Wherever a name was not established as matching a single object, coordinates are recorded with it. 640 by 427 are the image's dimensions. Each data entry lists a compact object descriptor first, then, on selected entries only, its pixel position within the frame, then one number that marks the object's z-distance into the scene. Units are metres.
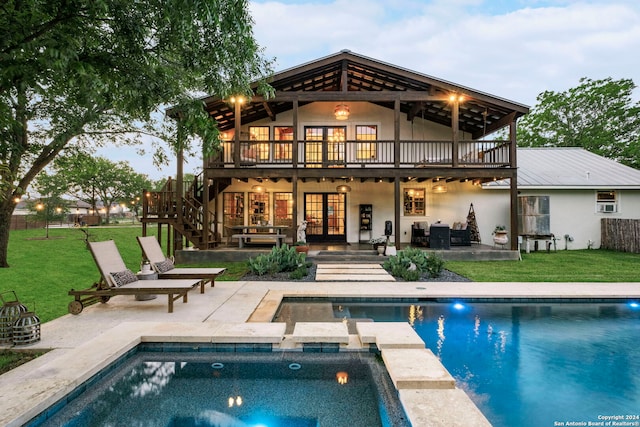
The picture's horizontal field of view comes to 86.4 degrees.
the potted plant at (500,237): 11.92
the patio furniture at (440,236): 11.35
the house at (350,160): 12.09
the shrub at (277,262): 8.34
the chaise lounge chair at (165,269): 6.55
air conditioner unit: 13.98
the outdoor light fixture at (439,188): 12.73
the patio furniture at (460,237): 12.25
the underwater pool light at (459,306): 5.84
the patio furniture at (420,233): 12.31
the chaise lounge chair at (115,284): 5.20
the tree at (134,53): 3.25
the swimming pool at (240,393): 2.68
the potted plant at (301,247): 10.57
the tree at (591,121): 25.14
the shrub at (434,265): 8.18
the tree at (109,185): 41.72
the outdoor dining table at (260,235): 11.22
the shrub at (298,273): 7.97
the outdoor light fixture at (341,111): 11.26
